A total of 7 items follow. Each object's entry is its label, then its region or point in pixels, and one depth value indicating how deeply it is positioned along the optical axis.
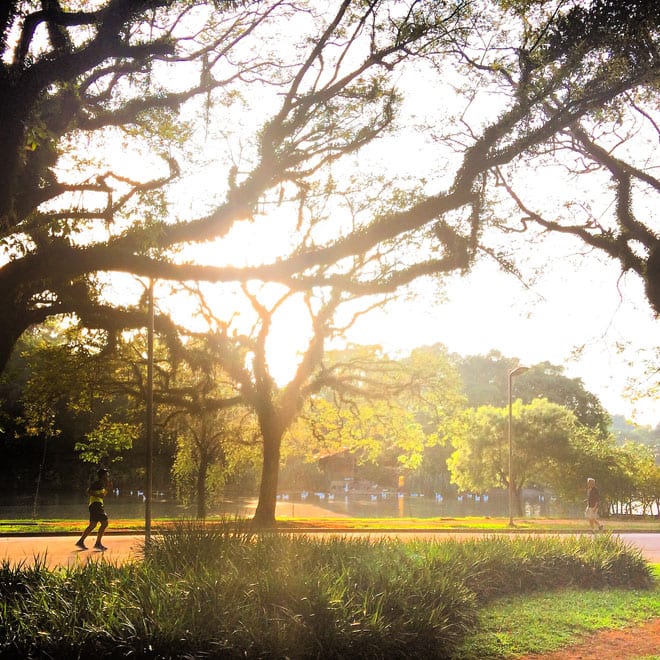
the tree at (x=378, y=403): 26.16
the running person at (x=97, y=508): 15.92
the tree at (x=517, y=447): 39.41
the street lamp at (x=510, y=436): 30.44
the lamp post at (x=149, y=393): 14.87
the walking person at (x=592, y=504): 22.25
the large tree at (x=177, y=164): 8.57
